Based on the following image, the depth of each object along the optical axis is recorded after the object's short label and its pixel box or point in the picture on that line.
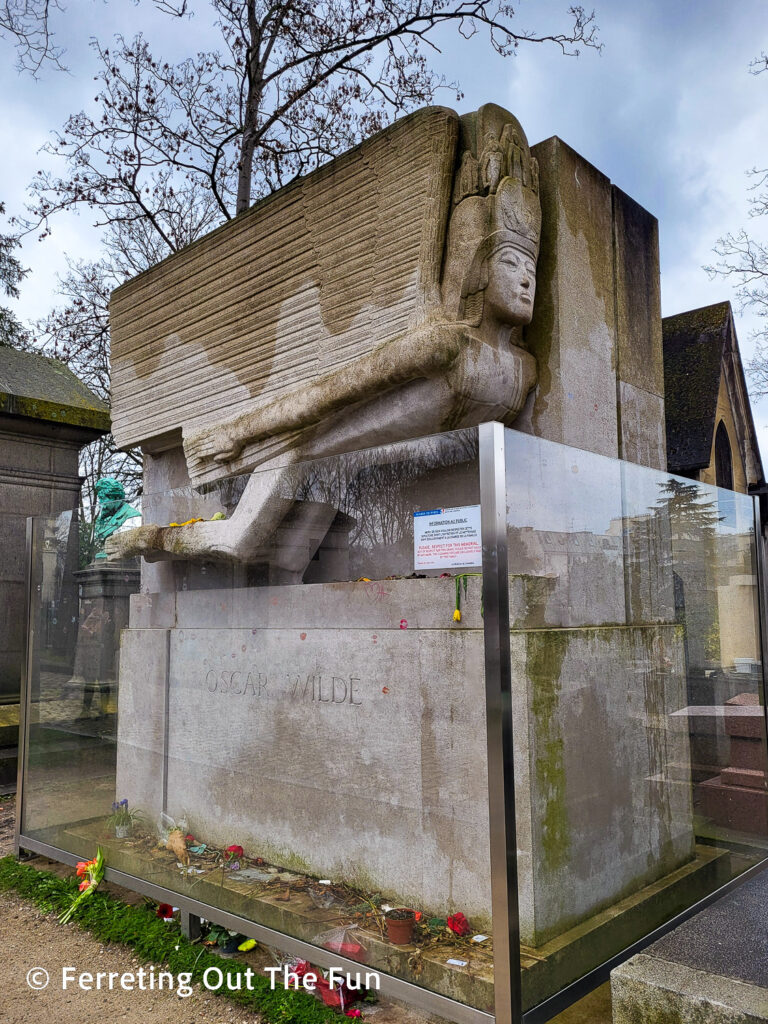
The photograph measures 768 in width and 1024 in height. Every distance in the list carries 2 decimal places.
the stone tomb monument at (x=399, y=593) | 3.19
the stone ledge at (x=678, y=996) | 2.39
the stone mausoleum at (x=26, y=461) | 7.84
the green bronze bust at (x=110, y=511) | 5.49
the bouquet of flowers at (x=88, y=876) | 4.57
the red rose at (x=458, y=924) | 3.12
